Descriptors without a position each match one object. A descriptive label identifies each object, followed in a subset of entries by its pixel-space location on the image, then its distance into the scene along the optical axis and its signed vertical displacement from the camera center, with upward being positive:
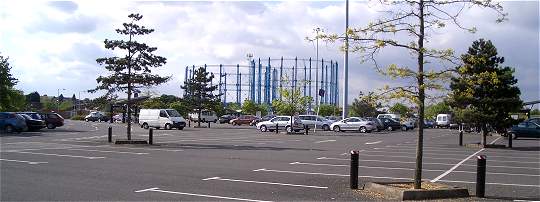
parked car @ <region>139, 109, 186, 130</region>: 50.09 -0.83
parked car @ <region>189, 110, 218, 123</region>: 70.53 -0.74
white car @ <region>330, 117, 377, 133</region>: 50.38 -1.13
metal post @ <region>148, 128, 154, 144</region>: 26.89 -1.32
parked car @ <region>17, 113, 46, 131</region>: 40.78 -1.13
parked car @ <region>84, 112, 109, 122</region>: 86.56 -1.35
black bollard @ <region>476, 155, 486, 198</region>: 11.04 -1.23
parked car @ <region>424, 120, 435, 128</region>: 79.11 -1.45
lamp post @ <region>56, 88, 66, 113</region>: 139.43 +1.26
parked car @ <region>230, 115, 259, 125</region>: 71.88 -1.18
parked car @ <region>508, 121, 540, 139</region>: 41.06 -1.08
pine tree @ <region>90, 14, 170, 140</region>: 27.94 +2.21
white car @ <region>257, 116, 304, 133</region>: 47.62 -1.05
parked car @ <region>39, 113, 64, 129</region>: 47.44 -1.04
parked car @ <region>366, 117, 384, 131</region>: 51.84 -0.95
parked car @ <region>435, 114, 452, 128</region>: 76.44 -0.95
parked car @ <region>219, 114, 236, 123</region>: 81.80 -1.23
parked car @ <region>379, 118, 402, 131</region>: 57.12 -1.10
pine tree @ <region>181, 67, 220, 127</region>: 61.88 +1.99
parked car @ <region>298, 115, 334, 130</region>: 54.81 -0.93
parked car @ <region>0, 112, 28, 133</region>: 38.41 -1.08
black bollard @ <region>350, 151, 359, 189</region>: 11.97 -1.24
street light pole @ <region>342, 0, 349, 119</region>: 48.47 +3.16
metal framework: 102.74 +5.45
